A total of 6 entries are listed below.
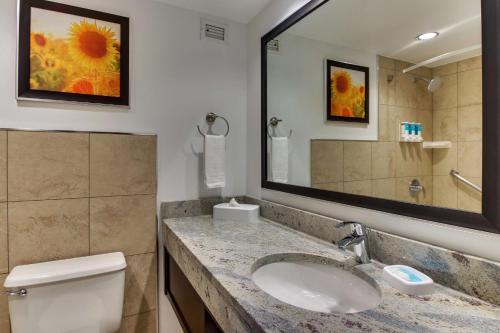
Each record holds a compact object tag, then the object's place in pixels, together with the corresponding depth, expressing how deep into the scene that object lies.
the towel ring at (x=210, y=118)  1.68
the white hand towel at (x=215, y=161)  1.60
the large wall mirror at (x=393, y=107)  0.73
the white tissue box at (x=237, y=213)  1.51
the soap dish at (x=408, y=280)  0.72
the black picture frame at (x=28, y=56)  1.26
